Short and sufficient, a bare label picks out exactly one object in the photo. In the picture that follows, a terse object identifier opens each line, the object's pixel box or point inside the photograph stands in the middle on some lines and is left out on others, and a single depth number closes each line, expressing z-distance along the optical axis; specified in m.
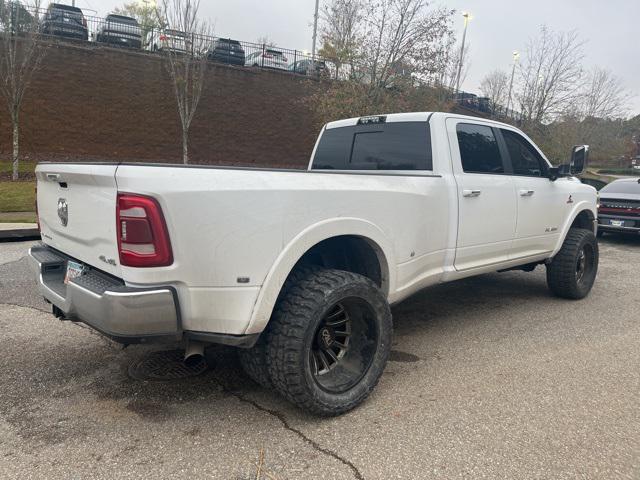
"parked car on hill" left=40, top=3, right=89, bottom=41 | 16.95
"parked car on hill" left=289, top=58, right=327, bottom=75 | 22.15
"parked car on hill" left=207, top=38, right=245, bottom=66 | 20.73
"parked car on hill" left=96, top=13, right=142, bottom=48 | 18.94
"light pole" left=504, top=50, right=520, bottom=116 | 22.98
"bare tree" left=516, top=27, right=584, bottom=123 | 21.23
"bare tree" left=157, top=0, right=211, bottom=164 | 15.23
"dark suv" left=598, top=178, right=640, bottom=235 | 10.18
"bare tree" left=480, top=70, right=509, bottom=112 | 25.72
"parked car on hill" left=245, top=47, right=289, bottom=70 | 22.03
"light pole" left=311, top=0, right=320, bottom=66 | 18.47
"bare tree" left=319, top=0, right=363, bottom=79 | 14.41
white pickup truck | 2.30
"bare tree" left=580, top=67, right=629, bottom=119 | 27.11
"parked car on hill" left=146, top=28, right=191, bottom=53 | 15.62
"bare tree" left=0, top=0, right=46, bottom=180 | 14.04
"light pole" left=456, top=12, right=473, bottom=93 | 22.02
